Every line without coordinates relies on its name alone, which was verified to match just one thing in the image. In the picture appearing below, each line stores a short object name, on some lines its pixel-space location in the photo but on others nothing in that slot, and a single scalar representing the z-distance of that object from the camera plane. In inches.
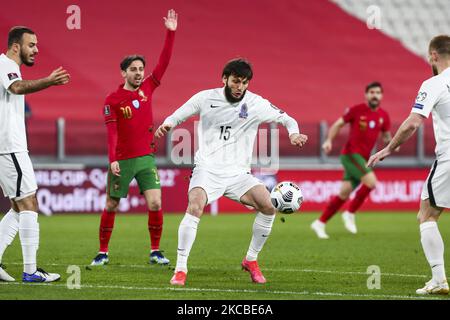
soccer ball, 700.0
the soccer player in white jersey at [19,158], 655.1
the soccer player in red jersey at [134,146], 824.9
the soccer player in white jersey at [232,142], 671.1
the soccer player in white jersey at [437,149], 616.7
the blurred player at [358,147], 1174.3
